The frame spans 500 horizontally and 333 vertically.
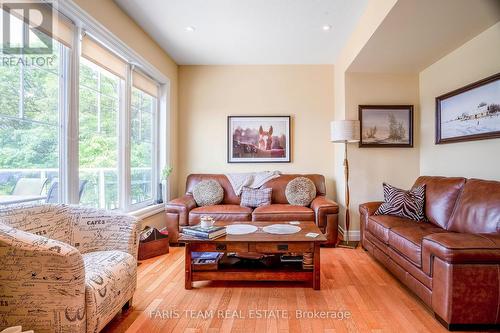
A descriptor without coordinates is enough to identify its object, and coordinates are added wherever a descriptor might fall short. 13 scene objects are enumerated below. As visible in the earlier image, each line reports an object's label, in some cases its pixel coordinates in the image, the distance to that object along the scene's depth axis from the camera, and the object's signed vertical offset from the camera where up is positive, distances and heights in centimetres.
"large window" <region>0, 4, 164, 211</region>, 184 +38
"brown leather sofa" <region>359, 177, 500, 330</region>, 162 -61
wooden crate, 298 -97
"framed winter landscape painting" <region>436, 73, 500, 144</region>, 243 +56
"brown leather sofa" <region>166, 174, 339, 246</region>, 326 -60
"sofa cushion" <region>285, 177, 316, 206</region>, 369 -37
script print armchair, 135 -64
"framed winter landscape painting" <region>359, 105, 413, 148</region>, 364 +57
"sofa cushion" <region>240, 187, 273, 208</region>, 372 -45
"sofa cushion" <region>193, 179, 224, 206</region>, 372 -39
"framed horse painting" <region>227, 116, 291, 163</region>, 426 +45
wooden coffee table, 215 -70
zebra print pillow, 279 -41
